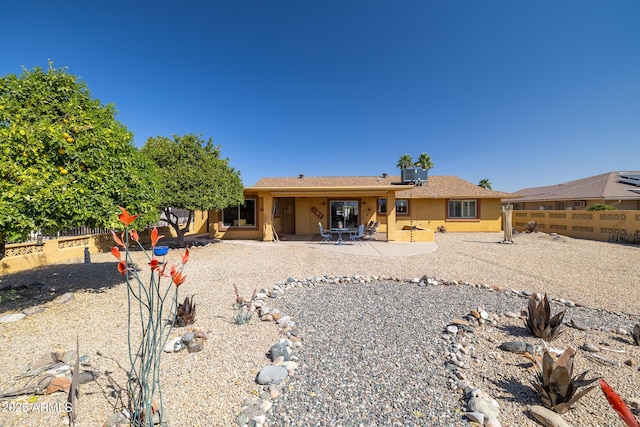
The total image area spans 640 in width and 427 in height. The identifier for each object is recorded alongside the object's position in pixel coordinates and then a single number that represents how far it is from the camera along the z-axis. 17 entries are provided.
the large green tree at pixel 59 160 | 3.98
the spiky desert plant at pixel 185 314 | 3.97
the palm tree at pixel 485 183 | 33.44
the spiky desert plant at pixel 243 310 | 4.10
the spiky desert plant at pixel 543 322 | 3.79
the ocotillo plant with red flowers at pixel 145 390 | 1.80
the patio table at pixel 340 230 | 11.96
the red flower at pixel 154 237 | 1.85
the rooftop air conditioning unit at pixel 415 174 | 18.81
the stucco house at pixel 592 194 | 19.04
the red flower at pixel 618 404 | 0.96
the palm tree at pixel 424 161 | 28.33
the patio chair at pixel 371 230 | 13.24
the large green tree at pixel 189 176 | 9.69
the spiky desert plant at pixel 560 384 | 2.44
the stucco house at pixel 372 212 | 14.25
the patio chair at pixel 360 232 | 12.27
